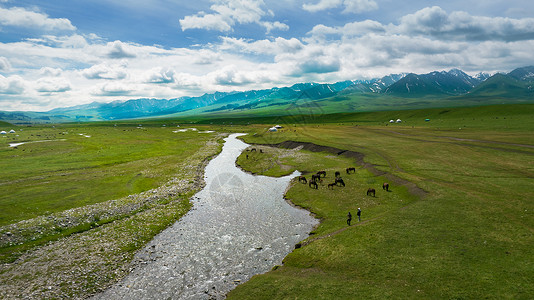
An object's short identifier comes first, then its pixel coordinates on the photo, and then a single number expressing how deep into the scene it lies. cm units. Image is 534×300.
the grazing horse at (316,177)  5712
